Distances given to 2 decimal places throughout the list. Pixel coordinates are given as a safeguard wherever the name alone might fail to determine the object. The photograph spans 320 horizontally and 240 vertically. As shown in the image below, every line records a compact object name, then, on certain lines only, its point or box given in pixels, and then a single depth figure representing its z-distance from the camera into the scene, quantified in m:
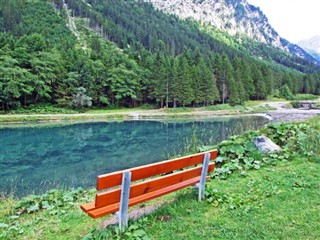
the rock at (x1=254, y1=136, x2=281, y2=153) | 7.89
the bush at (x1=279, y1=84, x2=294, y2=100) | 78.24
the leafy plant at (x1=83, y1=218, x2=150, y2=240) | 3.59
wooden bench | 3.54
